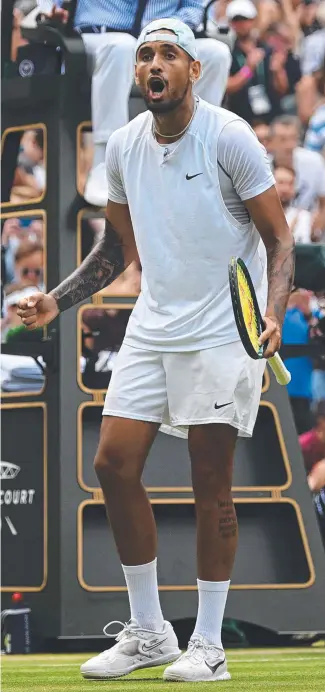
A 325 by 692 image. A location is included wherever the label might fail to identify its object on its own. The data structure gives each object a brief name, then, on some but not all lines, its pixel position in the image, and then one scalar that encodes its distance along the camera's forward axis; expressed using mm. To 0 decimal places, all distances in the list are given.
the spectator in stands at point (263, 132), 17375
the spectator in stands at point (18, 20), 14562
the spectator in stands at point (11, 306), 15605
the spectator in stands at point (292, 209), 16687
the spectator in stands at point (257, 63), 18766
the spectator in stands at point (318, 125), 18906
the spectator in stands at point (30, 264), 17187
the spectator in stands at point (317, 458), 16281
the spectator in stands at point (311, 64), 19219
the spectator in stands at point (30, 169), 17558
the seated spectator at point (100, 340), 14156
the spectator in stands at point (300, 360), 15914
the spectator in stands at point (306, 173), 17359
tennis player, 8844
